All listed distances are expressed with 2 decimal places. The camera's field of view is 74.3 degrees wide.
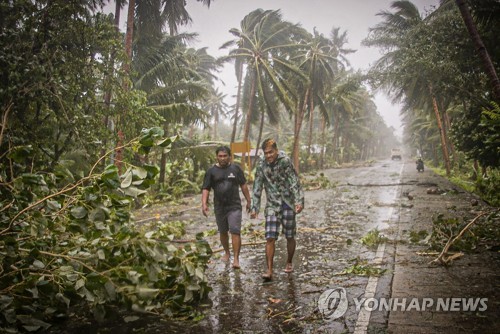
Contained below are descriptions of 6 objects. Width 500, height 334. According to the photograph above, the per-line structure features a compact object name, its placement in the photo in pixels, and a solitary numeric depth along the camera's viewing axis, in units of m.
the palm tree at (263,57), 19.56
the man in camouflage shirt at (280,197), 4.57
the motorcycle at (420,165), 24.91
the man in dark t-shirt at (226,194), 5.09
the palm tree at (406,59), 14.65
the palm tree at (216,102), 48.19
